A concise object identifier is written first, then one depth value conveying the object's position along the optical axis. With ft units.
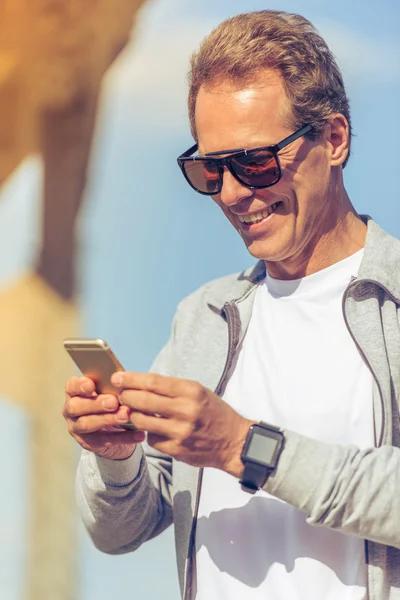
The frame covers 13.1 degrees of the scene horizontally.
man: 5.97
